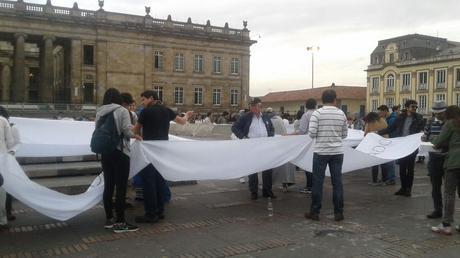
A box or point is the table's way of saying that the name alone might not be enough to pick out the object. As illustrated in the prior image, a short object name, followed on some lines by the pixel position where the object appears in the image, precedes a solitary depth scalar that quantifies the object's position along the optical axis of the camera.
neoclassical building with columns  60.09
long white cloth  6.43
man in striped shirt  7.46
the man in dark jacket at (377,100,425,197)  9.75
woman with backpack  6.61
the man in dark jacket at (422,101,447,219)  7.17
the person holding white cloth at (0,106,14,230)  6.50
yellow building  78.25
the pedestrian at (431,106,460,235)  6.63
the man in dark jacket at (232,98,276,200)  9.27
